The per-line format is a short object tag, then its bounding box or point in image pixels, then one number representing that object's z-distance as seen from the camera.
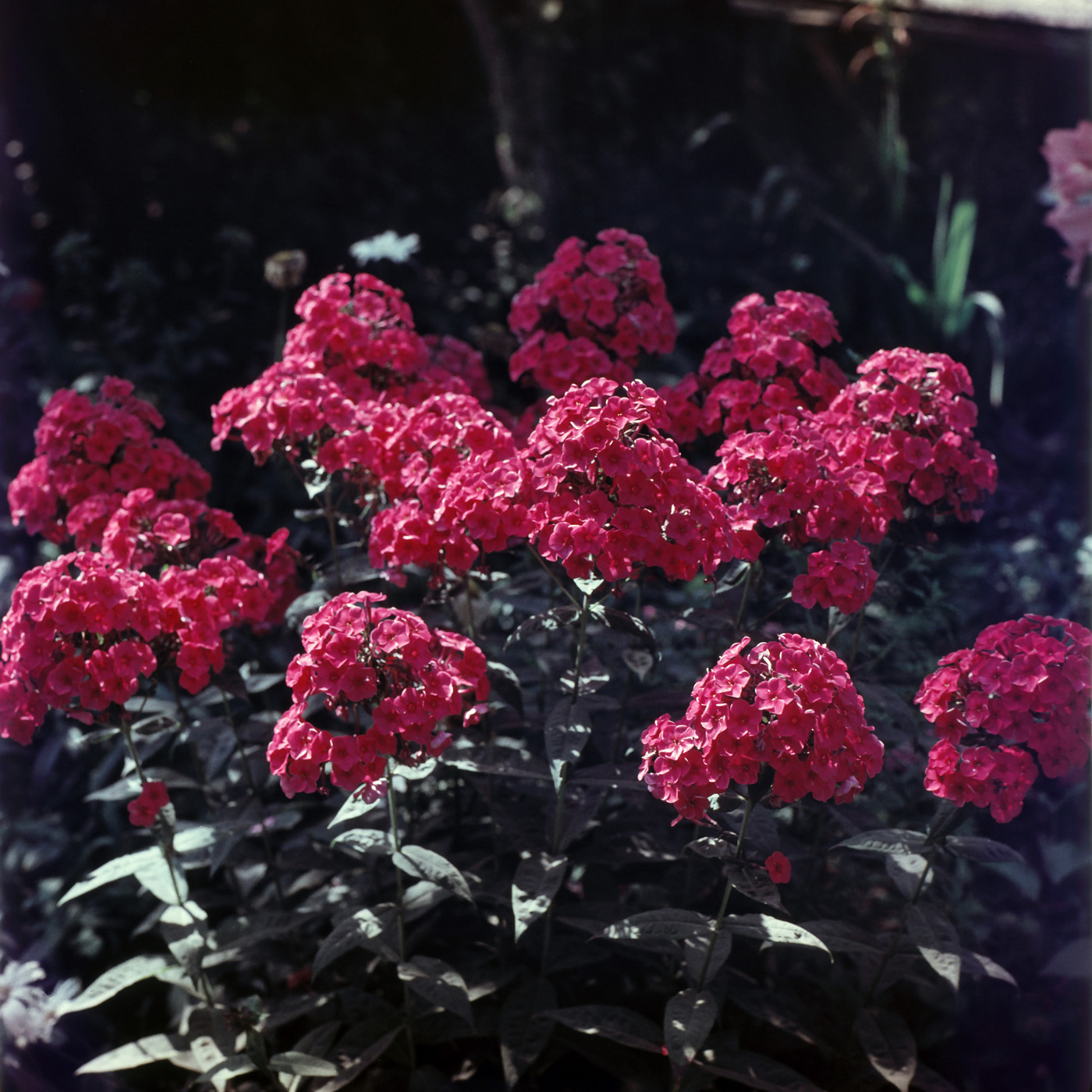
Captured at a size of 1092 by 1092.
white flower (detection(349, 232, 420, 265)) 1.63
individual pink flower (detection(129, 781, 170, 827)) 1.08
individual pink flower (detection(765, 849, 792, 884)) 0.94
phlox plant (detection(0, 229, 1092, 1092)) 0.96
